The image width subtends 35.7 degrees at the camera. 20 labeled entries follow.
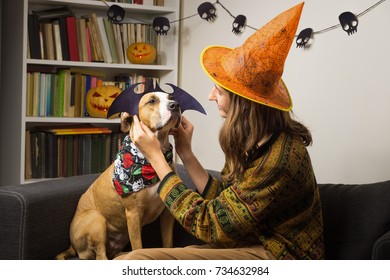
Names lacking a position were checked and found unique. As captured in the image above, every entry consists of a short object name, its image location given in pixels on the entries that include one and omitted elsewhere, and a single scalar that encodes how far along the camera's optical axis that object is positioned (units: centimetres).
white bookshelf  348
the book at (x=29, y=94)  355
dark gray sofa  183
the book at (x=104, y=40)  371
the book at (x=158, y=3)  386
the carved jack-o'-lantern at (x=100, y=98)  365
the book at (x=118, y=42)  374
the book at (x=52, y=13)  357
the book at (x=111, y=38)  371
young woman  163
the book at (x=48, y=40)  355
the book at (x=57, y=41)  358
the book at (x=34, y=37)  349
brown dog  198
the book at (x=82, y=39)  363
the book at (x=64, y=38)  359
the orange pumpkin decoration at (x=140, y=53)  373
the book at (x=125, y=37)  376
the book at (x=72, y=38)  360
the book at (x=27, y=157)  357
